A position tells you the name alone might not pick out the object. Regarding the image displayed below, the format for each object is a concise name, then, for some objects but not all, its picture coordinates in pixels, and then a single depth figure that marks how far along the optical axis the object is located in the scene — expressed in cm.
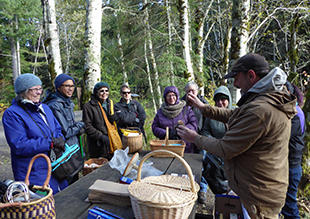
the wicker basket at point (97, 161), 309
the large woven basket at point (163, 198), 118
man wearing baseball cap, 148
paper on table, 155
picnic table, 150
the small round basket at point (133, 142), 271
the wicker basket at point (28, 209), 103
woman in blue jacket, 209
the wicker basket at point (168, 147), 248
